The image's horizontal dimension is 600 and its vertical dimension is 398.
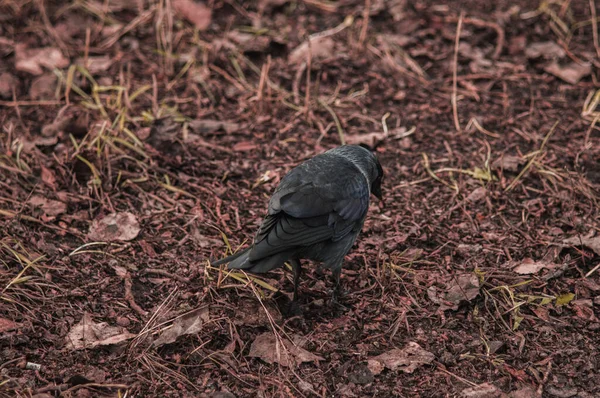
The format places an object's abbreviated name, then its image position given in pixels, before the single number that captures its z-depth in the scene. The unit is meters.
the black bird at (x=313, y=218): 8.45
